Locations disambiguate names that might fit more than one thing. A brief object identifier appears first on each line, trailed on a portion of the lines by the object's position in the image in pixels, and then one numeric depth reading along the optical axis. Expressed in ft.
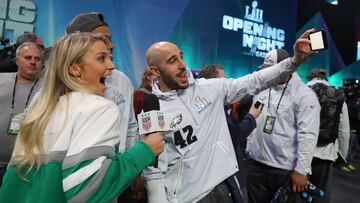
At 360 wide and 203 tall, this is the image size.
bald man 6.02
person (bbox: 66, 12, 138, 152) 6.40
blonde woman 3.58
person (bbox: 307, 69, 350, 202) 10.25
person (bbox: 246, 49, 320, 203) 8.50
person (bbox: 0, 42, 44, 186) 8.25
